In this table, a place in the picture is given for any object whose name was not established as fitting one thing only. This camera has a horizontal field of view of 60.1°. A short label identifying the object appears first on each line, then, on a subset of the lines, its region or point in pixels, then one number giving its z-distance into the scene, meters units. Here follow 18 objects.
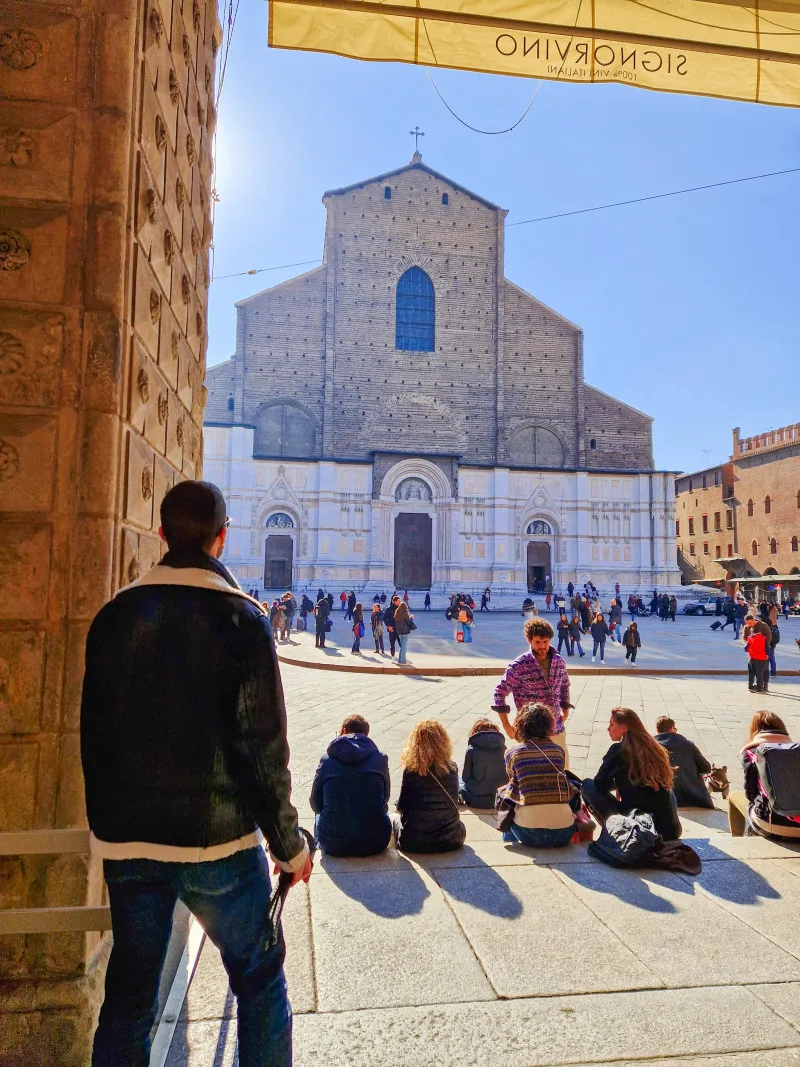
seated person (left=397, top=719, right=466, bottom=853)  3.56
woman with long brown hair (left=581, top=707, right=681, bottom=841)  3.67
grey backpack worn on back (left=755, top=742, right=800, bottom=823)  3.67
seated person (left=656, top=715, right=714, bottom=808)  4.64
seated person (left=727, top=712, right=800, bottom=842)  3.77
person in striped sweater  3.71
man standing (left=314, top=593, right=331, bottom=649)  15.54
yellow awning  4.12
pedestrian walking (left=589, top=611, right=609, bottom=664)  13.80
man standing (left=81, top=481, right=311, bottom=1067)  1.53
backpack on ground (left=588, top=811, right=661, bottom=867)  3.29
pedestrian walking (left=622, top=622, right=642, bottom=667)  13.38
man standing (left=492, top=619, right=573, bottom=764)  4.63
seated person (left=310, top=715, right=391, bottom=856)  3.53
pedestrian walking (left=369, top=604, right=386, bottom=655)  14.65
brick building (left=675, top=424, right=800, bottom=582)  40.03
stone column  2.07
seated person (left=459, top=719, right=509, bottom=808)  4.69
